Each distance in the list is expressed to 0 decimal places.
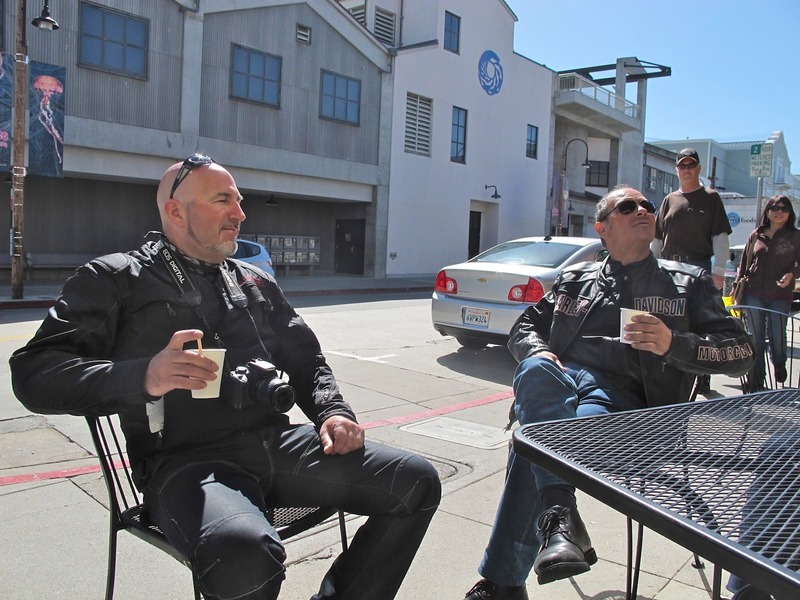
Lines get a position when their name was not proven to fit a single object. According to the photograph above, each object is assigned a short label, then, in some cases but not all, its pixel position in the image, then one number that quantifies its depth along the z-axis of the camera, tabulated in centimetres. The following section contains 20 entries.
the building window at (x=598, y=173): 3631
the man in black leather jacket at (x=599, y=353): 238
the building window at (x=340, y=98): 2109
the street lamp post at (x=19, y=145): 1203
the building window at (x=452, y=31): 2464
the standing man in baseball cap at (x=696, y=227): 561
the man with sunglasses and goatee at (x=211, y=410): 184
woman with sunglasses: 605
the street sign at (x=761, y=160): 1147
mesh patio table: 120
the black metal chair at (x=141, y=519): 207
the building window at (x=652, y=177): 3903
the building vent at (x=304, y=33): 2022
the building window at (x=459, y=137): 2539
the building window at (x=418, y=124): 2384
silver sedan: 733
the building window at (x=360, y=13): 2456
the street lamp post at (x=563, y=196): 2861
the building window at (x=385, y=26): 2458
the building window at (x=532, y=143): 2914
